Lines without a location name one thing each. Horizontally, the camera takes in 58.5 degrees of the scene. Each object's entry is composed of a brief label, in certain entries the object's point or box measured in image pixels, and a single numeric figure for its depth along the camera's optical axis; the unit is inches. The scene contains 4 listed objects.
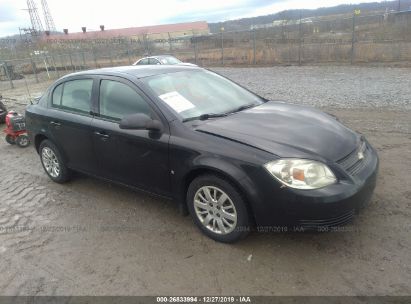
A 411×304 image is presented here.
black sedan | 122.5
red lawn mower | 300.0
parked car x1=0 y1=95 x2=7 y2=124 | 402.5
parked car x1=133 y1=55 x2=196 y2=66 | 621.9
